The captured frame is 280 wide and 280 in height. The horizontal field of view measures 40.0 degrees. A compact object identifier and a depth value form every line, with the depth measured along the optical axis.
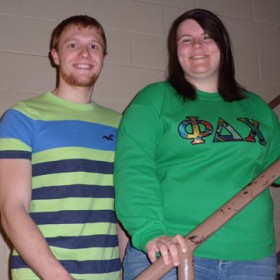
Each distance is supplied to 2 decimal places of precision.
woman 1.16
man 1.18
